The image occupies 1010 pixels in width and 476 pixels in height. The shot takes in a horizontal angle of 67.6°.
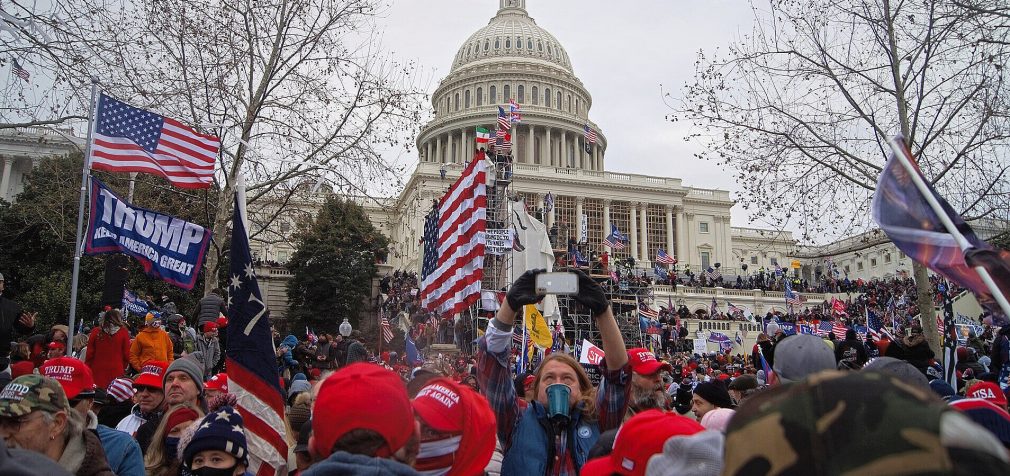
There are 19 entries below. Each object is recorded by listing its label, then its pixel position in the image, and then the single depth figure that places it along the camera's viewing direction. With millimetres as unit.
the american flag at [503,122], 24656
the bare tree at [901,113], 12430
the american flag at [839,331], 19438
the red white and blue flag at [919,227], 2768
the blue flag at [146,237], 7859
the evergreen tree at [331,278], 41156
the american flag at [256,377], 3734
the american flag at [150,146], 8773
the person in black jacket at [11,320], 7145
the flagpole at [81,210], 6867
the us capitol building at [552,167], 70125
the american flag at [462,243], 15734
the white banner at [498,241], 16812
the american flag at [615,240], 38750
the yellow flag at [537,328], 12672
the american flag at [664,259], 43906
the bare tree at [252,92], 14070
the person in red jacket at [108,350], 7852
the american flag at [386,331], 20188
